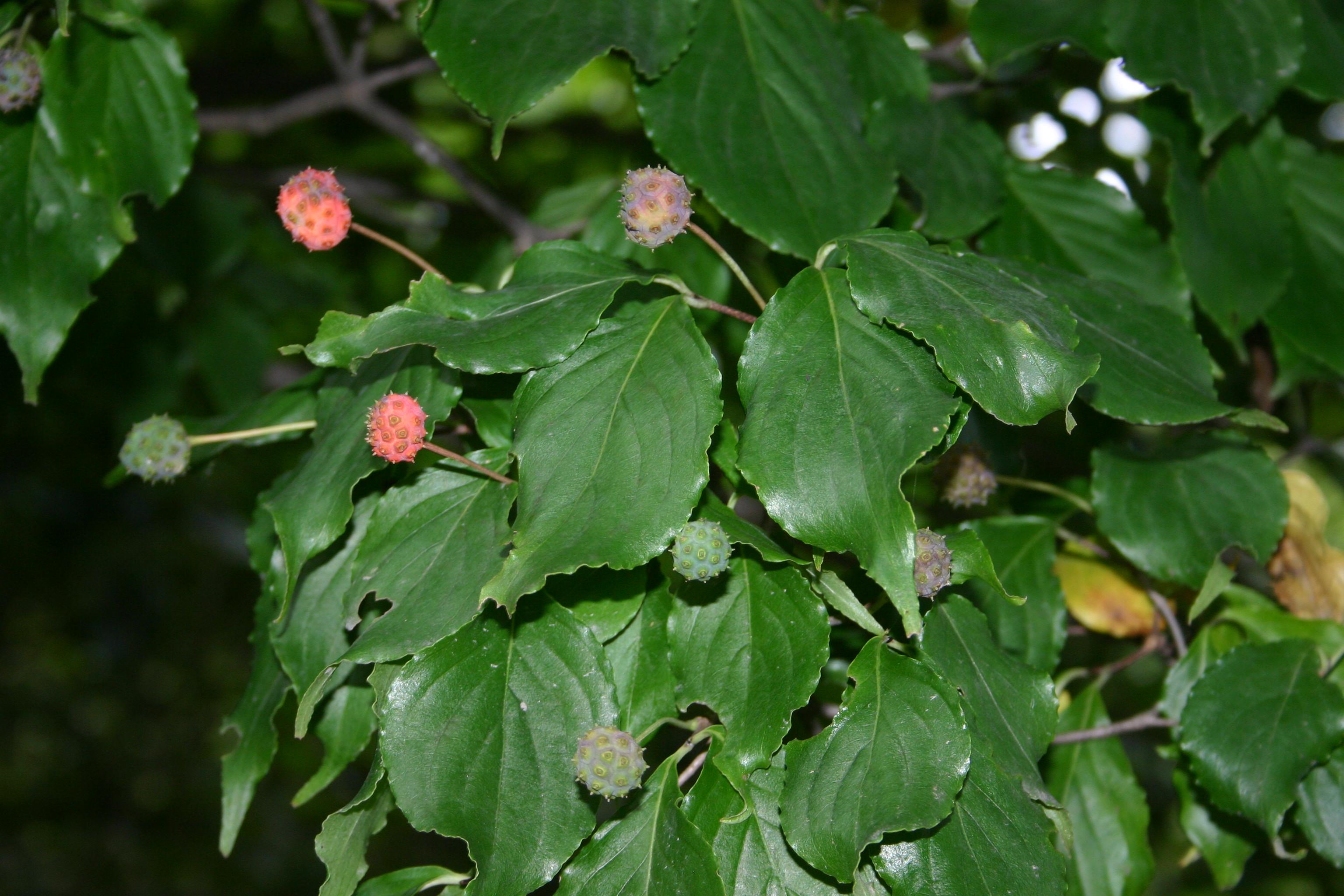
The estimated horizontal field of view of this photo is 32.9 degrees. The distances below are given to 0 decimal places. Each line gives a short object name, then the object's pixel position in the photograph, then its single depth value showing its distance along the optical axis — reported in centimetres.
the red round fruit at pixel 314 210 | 55
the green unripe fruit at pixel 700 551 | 51
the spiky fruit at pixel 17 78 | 61
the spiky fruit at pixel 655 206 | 52
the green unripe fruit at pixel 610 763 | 50
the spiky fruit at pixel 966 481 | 61
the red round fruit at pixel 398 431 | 52
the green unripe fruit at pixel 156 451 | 60
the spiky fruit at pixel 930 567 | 52
